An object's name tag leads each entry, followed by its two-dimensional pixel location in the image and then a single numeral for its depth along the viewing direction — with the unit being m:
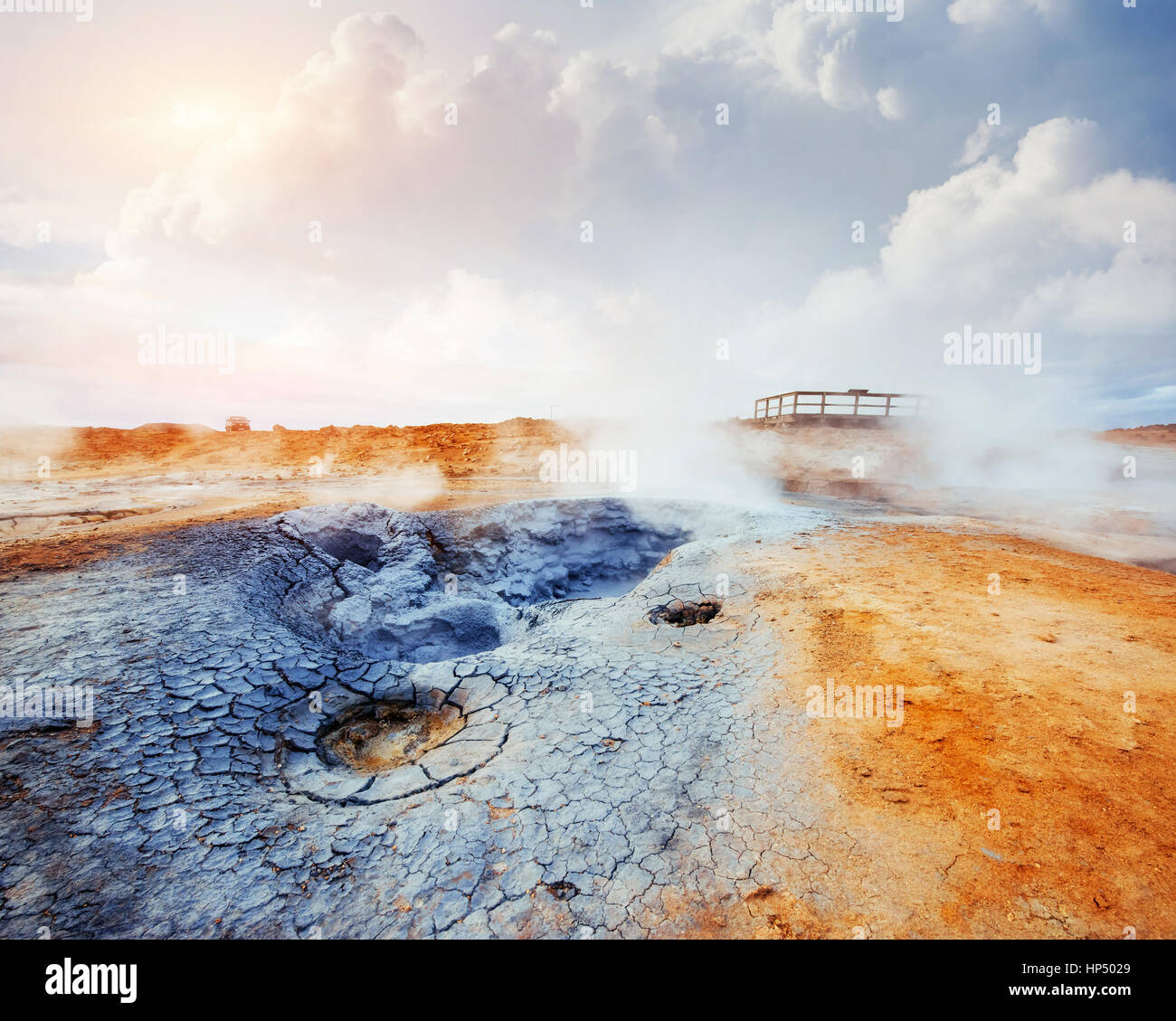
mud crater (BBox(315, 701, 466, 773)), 3.00
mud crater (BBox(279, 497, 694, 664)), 5.27
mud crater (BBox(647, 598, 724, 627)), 4.68
